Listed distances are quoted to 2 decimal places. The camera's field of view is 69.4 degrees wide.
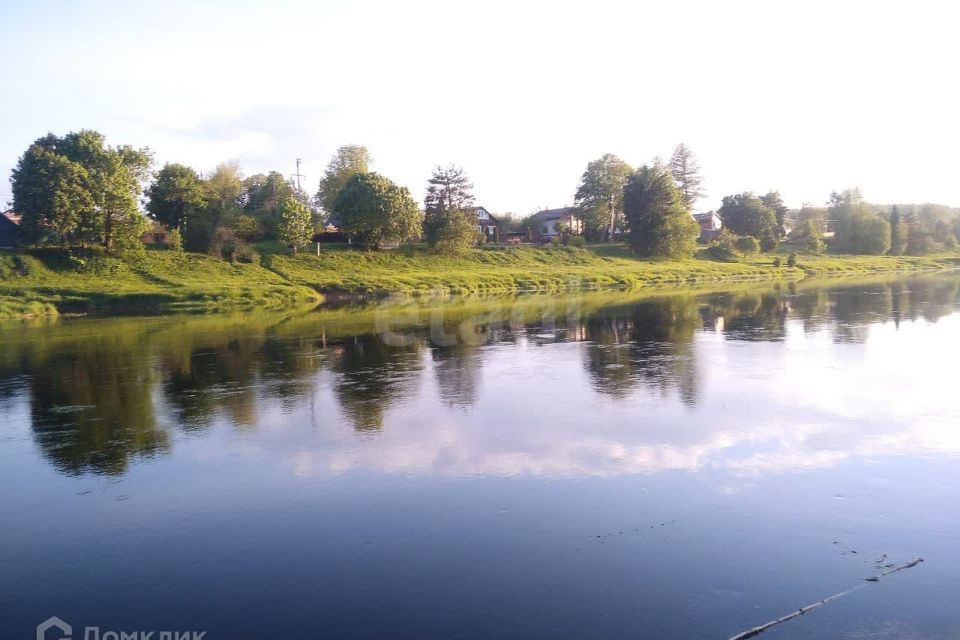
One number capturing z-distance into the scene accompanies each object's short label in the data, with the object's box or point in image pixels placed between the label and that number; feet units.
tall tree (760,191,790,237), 370.53
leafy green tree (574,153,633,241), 313.73
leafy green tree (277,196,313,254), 216.74
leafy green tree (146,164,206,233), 224.74
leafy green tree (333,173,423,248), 230.07
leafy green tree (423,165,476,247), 241.55
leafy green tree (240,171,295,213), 258.37
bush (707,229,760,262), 298.80
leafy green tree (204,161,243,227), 223.71
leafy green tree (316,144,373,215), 288.92
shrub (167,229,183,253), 203.31
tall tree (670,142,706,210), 368.89
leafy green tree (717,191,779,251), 341.41
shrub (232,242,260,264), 205.16
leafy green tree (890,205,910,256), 352.90
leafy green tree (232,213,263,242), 217.97
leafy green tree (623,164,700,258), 275.39
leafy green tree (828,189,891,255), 343.20
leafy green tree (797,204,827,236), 409.41
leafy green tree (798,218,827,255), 325.21
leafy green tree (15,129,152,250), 179.22
